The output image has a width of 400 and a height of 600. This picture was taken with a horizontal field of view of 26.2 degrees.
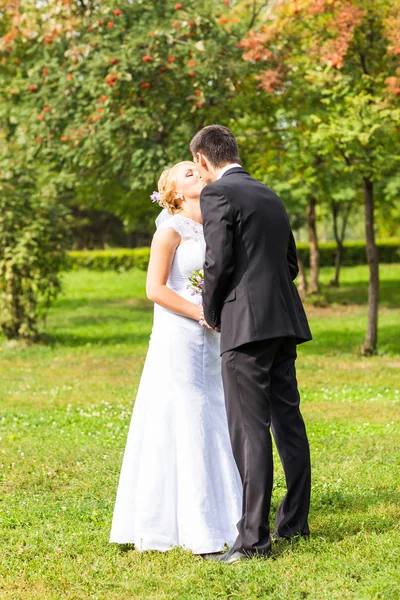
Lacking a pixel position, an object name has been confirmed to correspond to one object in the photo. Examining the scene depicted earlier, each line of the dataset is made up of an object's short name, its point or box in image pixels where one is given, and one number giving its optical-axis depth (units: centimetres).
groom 448
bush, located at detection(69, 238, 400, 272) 3641
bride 502
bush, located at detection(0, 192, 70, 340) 1495
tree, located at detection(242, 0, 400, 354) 1176
